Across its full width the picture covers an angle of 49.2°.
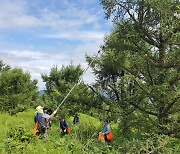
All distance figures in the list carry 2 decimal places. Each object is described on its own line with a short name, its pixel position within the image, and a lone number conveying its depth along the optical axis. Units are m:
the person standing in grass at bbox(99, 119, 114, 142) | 8.47
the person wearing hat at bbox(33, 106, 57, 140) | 8.55
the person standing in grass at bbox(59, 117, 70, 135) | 10.66
